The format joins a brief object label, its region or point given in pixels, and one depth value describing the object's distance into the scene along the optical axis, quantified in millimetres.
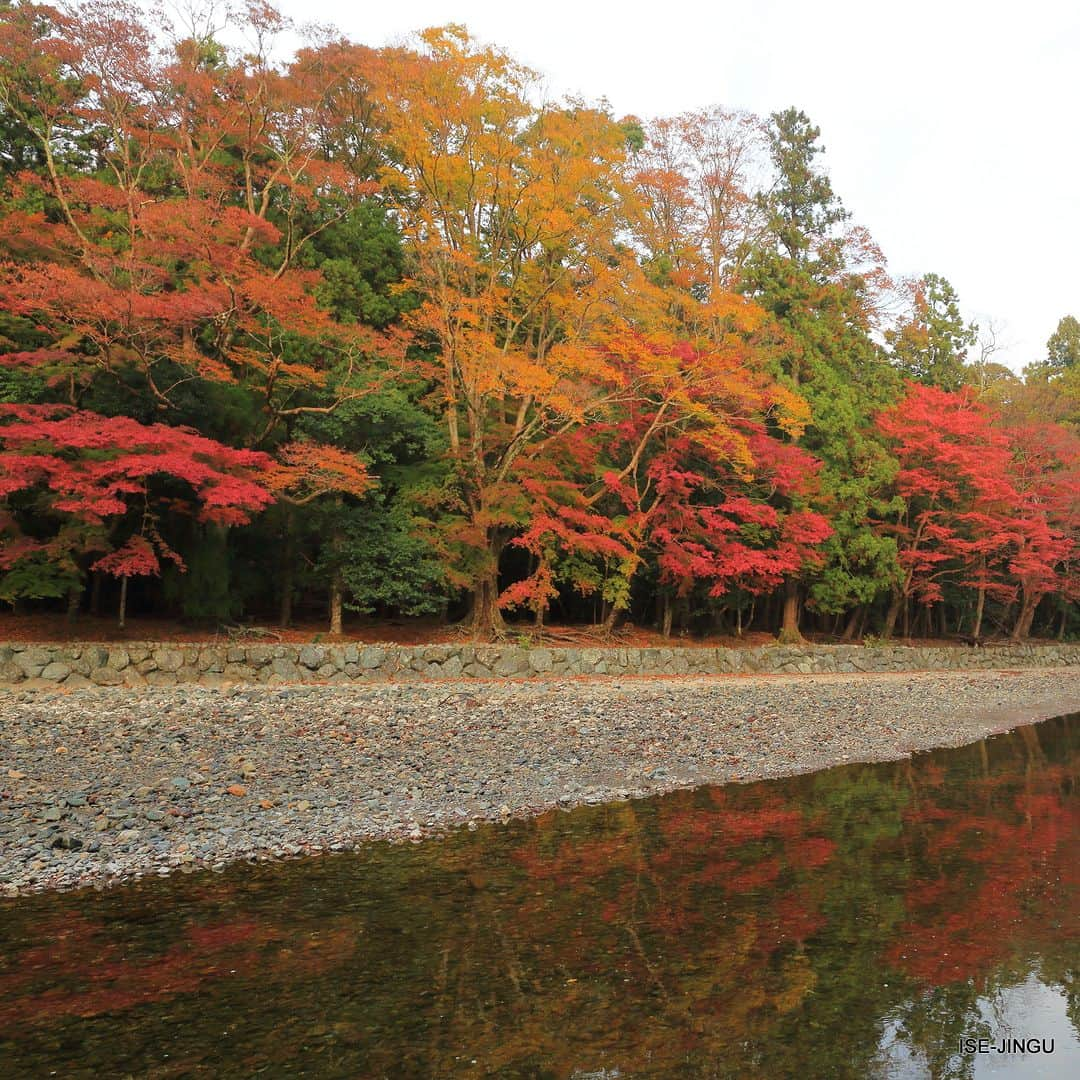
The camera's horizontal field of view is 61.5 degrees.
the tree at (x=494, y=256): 17609
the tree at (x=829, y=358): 24797
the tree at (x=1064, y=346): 44219
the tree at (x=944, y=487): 25453
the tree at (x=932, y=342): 31609
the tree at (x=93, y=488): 13570
